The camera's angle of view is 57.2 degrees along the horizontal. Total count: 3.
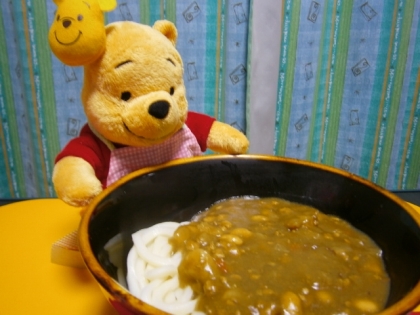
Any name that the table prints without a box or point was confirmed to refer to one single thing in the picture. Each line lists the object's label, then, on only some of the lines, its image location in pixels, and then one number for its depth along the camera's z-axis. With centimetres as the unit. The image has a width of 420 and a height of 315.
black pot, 24
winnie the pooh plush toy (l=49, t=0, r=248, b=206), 25
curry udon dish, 22
